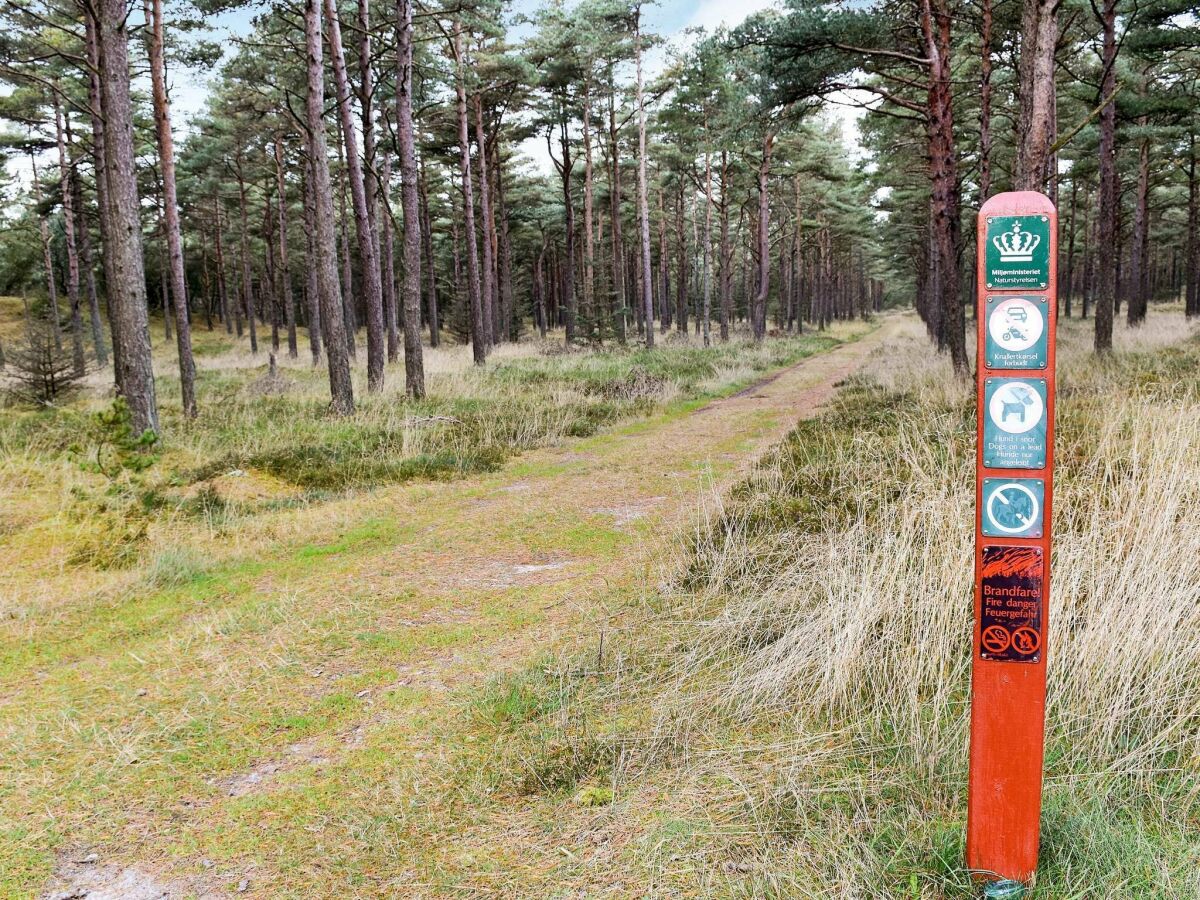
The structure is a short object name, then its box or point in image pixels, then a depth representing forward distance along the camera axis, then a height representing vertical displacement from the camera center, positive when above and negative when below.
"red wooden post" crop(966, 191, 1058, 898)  1.87 -0.49
